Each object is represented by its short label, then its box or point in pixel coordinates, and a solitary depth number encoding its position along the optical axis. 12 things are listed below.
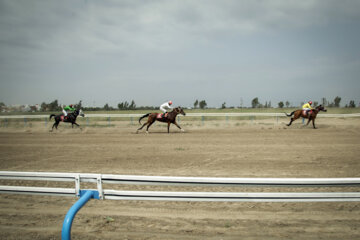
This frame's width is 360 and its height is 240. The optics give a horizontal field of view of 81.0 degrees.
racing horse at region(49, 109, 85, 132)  18.16
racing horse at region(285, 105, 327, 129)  16.44
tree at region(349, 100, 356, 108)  59.72
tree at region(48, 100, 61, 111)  65.21
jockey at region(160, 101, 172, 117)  15.77
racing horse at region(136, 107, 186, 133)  15.60
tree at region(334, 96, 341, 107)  65.14
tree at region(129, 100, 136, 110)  72.06
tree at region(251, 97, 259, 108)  67.09
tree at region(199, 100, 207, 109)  68.56
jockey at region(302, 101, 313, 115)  16.59
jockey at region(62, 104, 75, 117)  18.63
